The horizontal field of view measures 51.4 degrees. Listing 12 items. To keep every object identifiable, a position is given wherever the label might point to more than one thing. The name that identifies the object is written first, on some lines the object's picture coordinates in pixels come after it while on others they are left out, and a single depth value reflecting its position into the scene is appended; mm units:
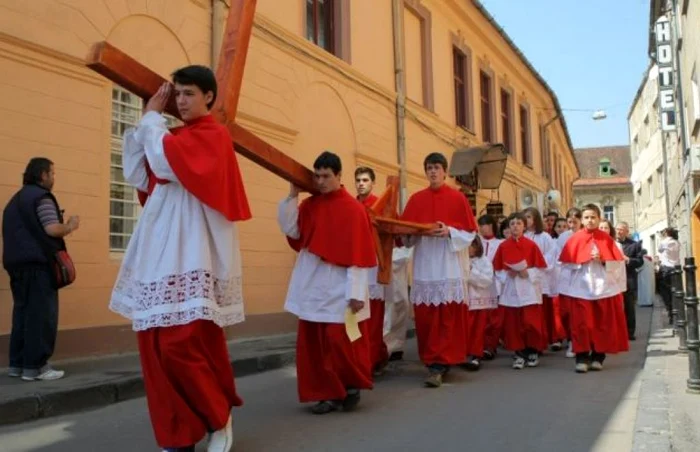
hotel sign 20766
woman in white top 13038
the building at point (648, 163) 34875
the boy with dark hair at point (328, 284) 5297
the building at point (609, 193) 56406
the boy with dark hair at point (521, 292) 8203
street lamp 35375
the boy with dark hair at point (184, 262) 3719
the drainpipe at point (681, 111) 18953
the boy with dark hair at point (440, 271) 6609
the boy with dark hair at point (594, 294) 7449
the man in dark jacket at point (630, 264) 10984
